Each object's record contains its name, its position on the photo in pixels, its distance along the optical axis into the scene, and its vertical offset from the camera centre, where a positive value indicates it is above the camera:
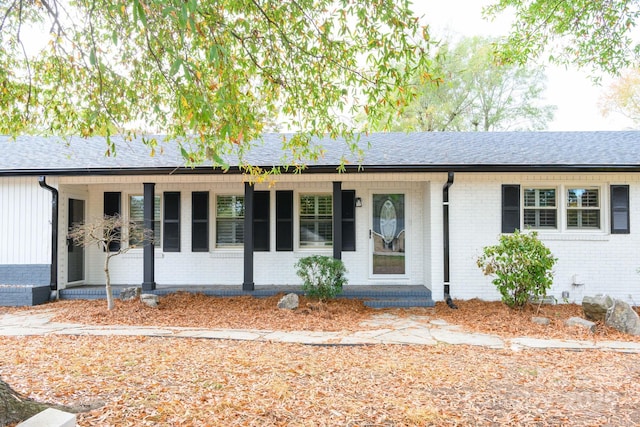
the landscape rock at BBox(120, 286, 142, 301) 8.05 -1.46
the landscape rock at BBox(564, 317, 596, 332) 6.21 -1.60
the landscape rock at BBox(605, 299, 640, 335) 6.14 -1.52
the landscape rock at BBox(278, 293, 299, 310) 7.48 -1.52
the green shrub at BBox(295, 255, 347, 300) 7.71 -1.07
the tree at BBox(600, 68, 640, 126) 21.50 +6.43
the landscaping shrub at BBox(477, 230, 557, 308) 6.92 -0.84
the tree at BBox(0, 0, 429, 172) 4.17 +1.74
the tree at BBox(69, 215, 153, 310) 7.31 -0.24
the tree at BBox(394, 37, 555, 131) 22.41 +6.56
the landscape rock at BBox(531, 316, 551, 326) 6.49 -1.62
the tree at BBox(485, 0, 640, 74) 7.15 +3.41
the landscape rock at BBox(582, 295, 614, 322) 6.52 -1.41
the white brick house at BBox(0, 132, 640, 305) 8.17 +0.14
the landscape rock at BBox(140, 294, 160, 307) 7.65 -1.50
